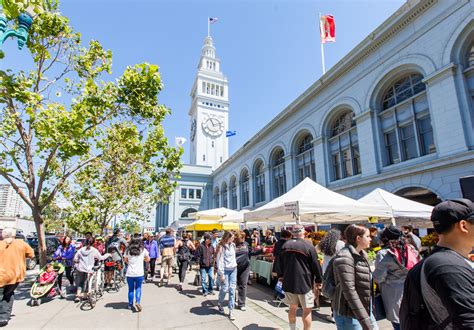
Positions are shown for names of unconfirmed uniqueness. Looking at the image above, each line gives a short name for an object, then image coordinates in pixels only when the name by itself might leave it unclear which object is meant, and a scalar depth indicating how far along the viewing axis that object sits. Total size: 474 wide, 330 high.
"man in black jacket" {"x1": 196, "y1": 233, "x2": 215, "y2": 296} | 8.76
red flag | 22.02
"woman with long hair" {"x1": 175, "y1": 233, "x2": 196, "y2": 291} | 9.72
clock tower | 68.12
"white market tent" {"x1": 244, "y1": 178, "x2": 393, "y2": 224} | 8.13
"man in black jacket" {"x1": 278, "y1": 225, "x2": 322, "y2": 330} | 4.70
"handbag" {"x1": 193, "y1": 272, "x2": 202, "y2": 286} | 10.49
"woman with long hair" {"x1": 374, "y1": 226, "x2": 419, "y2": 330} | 4.19
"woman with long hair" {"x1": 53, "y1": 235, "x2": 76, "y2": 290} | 10.09
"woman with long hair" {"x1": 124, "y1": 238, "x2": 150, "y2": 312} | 7.16
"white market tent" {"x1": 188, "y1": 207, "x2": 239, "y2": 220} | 17.20
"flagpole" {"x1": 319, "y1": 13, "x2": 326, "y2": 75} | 22.17
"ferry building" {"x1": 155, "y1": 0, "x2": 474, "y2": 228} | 12.16
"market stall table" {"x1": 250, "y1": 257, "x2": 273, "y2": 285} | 9.04
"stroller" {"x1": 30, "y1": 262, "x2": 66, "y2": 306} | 7.89
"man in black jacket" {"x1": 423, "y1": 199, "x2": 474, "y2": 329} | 1.50
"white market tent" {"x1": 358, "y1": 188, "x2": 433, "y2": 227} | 9.72
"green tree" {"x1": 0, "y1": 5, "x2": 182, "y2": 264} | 7.81
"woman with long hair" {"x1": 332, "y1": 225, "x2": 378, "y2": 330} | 3.21
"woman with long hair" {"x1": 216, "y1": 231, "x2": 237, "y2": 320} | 6.80
